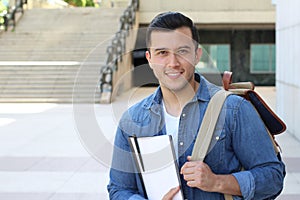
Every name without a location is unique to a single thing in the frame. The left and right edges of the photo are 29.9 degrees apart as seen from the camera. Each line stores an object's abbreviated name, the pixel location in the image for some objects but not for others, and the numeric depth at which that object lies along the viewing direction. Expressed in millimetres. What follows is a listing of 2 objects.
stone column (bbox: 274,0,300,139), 10758
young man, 2066
